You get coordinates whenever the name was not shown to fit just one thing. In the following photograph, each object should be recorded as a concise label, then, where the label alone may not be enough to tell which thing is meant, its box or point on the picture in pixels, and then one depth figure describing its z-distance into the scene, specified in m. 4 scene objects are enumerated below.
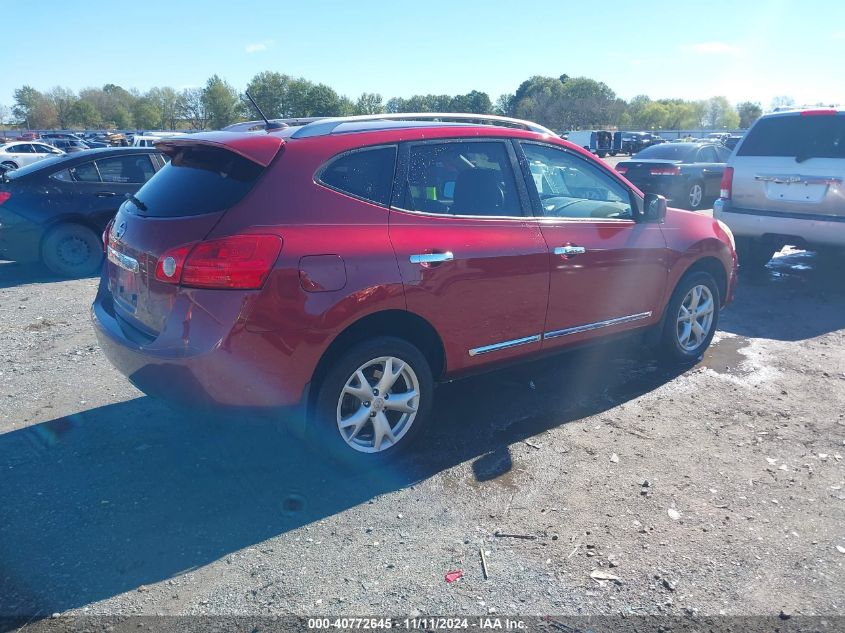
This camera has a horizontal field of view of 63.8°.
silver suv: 7.74
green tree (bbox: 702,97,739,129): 137.38
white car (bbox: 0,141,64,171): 26.96
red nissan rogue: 3.29
